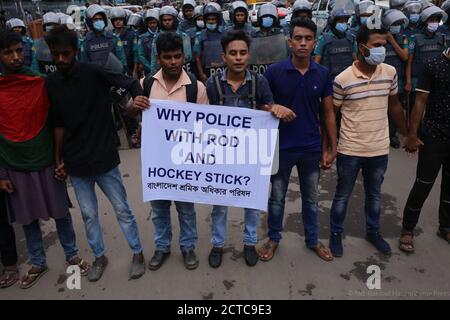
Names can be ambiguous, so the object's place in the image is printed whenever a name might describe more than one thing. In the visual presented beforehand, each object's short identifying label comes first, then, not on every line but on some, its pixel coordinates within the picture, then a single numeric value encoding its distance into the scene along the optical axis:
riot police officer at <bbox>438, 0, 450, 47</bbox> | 5.47
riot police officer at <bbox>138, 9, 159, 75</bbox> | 6.43
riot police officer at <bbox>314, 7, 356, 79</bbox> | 5.37
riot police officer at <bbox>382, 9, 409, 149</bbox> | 5.46
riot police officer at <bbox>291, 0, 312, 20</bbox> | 6.36
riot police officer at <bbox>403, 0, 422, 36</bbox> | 5.94
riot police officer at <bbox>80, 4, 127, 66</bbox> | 5.81
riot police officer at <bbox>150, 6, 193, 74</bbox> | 5.82
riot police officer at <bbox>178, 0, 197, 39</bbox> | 7.49
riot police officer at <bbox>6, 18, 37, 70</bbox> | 5.98
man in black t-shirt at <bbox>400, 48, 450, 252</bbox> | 2.85
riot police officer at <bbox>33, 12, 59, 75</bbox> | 5.62
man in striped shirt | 2.79
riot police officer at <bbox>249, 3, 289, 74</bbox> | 4.94
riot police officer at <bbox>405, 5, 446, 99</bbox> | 5.32
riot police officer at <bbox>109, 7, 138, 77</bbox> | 6.68
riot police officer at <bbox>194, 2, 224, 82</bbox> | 5.74
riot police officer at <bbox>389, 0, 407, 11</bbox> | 6.88
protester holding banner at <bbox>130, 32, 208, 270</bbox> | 2.58
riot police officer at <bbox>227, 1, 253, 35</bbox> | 6.11
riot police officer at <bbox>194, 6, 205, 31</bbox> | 7.14
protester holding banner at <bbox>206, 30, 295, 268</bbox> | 2.62
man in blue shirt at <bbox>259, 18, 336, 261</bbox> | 2.71
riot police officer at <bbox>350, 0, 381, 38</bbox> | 6.04
